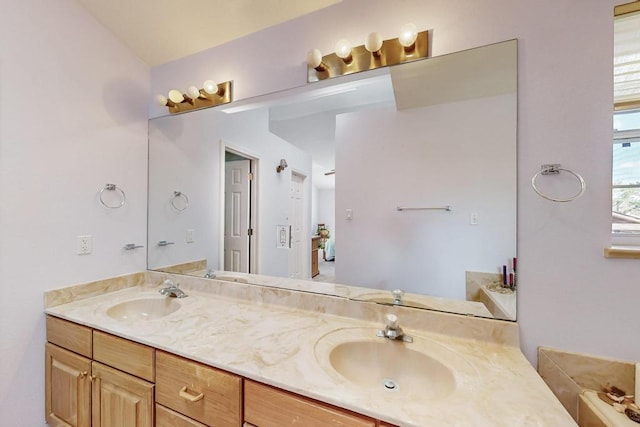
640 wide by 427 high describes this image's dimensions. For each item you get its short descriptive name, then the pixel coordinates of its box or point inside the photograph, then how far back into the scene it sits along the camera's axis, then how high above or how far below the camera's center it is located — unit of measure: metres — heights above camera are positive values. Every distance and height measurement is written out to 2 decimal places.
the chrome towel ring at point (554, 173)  0.93 +0.13
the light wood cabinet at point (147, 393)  0.80 -0.67
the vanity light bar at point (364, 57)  1.16 +0.74
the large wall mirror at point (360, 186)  1.11 +0.14
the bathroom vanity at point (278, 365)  0.72 -0.51
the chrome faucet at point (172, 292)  1.60 -0.49
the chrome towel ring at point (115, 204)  1.64 +0.09
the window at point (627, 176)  0.96 +0.14
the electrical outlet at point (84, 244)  1.53 -0.20
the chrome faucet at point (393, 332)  1.05 -0.48
